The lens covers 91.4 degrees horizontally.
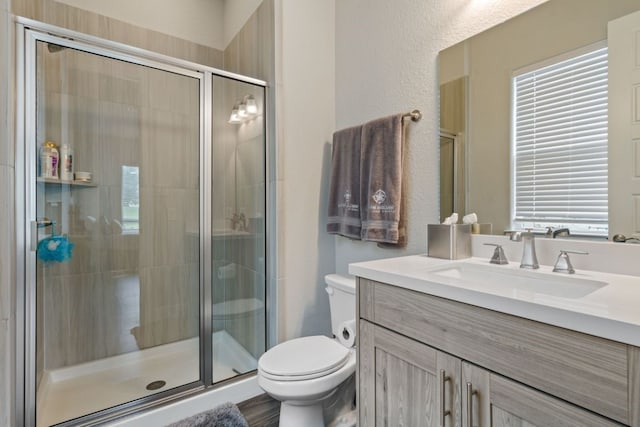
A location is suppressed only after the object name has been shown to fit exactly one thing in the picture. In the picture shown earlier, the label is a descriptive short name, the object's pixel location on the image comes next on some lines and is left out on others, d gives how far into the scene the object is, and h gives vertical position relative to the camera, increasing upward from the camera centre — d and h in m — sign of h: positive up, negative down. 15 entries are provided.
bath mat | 1.49 -1.02
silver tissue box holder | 1.29 -0.12
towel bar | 1.54 +0.48
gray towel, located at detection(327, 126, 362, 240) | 1.78 +0.15
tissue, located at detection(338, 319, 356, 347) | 1.48 -0.60
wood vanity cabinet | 0.59 -0.37
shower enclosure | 1.75 -0.13
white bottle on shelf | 1.70 +0.27
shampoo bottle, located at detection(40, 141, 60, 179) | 1.51 +0.26
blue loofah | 1.50 -0.19
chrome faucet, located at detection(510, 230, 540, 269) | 1.07 -0.14
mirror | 1.06 +0.51
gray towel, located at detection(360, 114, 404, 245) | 1.56 +0.16
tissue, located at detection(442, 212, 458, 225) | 1.36 -0.04
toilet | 1.28 -0.68
